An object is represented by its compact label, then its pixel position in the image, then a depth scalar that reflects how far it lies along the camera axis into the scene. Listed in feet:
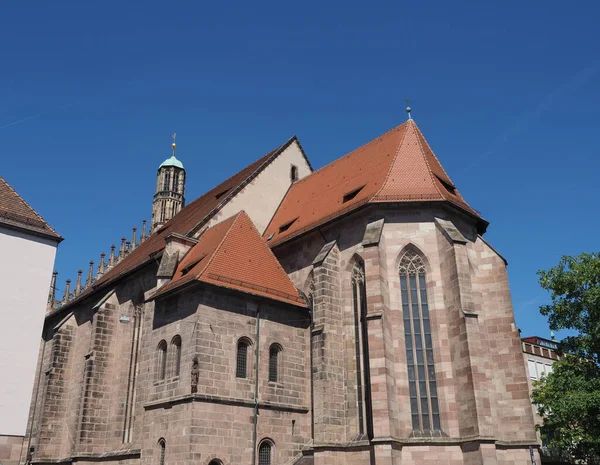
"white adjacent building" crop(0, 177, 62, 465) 49.16
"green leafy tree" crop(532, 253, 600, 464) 65.77
